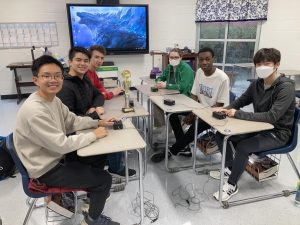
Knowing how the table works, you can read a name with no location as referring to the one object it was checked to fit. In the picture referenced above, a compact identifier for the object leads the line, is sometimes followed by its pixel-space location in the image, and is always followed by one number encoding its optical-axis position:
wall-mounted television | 5.06
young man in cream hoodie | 1.40
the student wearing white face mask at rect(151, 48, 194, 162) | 2.93
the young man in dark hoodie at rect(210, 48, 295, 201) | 1.93
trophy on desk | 2.23
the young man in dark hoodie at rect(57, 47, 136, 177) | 2.04
